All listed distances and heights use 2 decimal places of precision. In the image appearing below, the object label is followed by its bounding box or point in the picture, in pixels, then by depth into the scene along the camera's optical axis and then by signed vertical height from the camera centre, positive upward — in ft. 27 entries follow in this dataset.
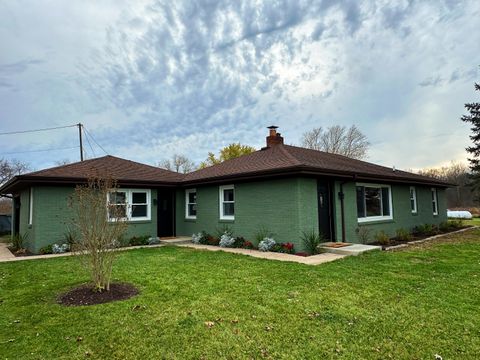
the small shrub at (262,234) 33.37 -3.43
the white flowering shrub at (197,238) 40.68 -4.42
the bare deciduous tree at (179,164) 148.66 +19.82
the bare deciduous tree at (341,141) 118.32 +23.34
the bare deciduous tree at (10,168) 112.27 +15.44
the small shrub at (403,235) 39.78 -4.69
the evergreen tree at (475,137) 63.10 +12.49
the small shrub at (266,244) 31.93 -4.30
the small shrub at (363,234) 36.81 -4.07
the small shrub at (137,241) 40.04 -4.53
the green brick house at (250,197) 32.12 +0.81
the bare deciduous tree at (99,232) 17.47 -1.45
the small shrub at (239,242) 35.76 -4.49
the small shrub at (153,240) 40.27 -4.59
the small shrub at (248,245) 34.58 -4.70
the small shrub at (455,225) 55.17 -4.94
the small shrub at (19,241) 40.04 -4.21
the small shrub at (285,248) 30.37 -4.54
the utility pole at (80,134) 81.13 +19.23
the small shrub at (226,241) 36.42 -4.40
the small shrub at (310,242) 29.81 -3.93
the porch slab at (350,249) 28.76 -4.69
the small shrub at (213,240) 38.83 -4.61
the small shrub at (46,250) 34.32 -4.66
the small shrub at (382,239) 36.93 -4.69
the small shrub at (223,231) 38.42 -3.41
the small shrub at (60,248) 34.58 -4.57
